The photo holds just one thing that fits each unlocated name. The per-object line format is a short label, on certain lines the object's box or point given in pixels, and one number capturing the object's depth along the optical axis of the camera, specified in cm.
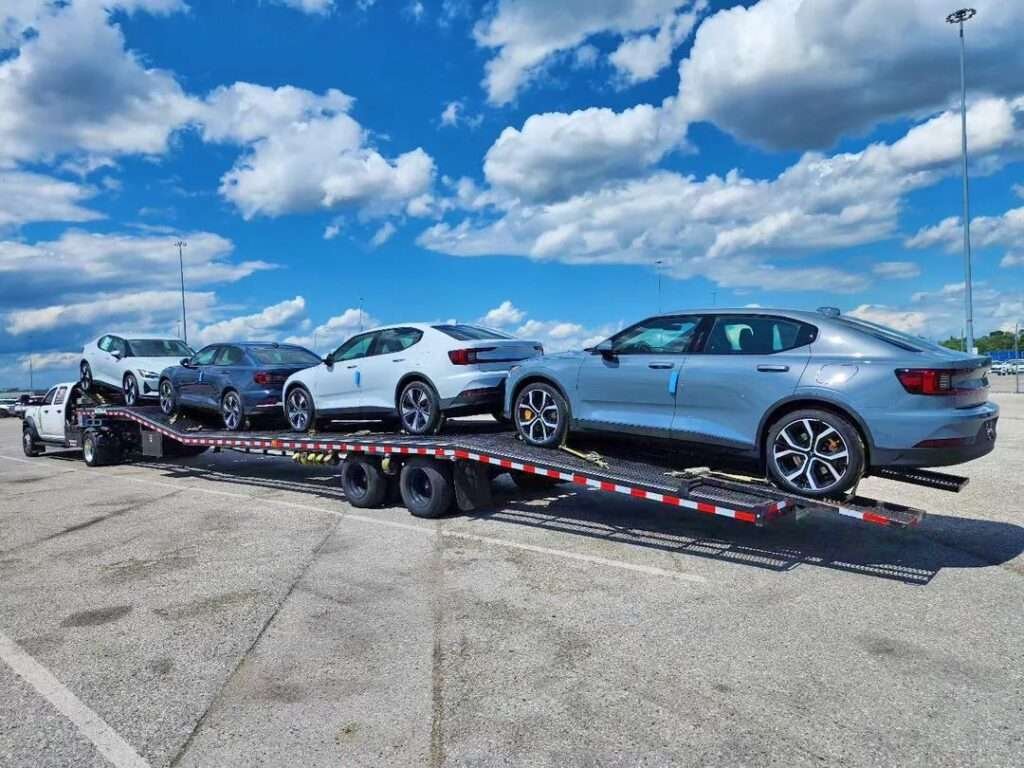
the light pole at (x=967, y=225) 2462
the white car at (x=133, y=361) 1345
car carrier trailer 557
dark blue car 1062
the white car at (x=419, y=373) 795
